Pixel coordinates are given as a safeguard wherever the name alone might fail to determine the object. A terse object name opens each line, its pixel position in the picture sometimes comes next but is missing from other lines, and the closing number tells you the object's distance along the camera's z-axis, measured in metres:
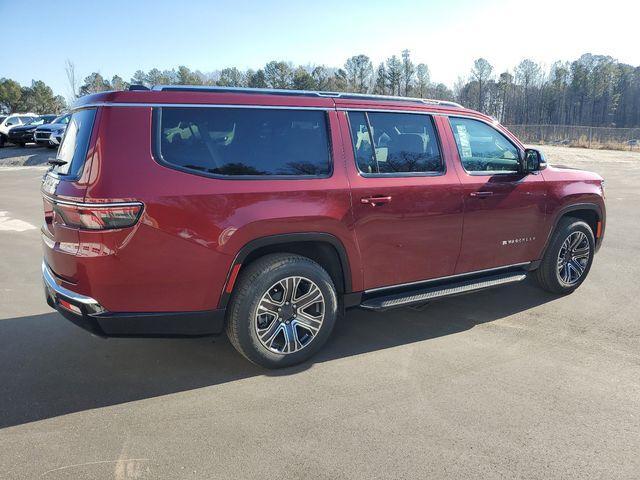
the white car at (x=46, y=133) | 24.51
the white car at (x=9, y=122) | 28.41
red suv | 3.00
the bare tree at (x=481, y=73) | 103.88
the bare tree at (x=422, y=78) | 87.56
